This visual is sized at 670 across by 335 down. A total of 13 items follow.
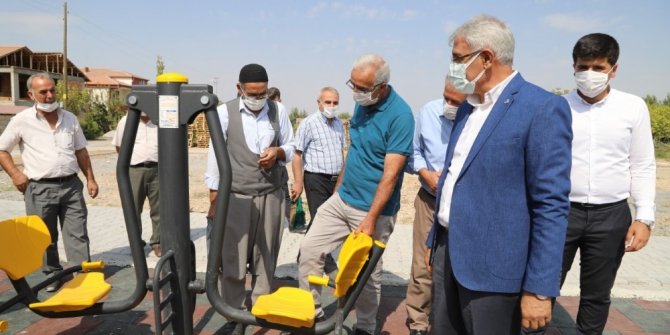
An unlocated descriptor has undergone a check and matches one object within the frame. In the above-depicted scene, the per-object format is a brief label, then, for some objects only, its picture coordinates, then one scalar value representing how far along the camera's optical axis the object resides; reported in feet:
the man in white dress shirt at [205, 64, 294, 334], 10.96
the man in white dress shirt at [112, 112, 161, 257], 17.44
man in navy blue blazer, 5.80
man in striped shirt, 17.76
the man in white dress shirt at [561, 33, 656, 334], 9.09
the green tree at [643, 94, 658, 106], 155.41
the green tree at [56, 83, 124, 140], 112.63
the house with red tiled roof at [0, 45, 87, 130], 127.54
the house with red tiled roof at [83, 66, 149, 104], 170.98
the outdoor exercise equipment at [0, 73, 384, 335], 6.43
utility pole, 106.11
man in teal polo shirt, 9.99
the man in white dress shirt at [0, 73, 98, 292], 13.85
